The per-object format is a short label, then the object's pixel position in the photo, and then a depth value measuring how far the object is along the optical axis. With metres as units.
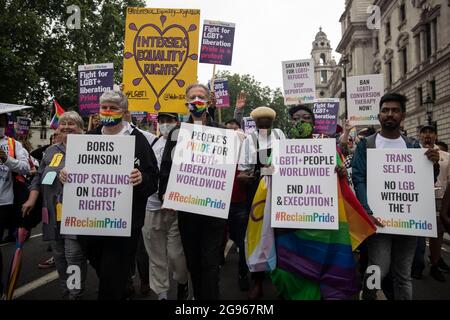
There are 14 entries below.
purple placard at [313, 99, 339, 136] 9.43
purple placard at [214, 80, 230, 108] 11.91
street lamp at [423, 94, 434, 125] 20.24
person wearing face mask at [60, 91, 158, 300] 3.19
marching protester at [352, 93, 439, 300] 3.47
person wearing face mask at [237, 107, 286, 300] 4.49
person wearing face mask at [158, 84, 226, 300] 3.43
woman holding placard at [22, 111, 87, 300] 3.82
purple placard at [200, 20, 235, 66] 7.91
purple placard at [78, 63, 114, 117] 7.97
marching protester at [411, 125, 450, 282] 5.33
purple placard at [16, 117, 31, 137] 11.83
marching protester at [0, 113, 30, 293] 4.32
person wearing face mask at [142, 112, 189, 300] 4.07
